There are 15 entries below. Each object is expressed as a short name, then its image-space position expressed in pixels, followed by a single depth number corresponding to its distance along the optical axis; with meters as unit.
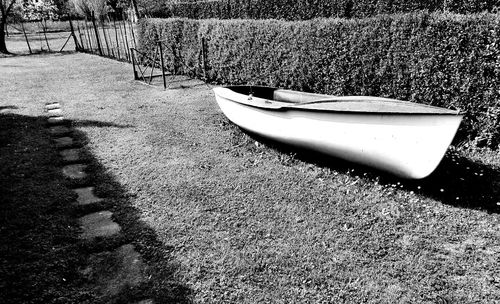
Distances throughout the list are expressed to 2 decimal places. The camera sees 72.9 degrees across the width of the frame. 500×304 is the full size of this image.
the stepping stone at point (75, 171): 5.76
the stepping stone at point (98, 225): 4.21
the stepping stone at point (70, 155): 6.48
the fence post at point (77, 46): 24.41
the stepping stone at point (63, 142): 7.13
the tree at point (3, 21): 23.18
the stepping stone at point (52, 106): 10.19
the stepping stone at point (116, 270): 3.40
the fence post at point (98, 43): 21.02
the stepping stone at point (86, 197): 4.96
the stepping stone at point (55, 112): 9.51
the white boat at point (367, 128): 4.24
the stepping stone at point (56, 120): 8.73
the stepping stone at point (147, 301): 3.20
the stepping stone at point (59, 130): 7.93
